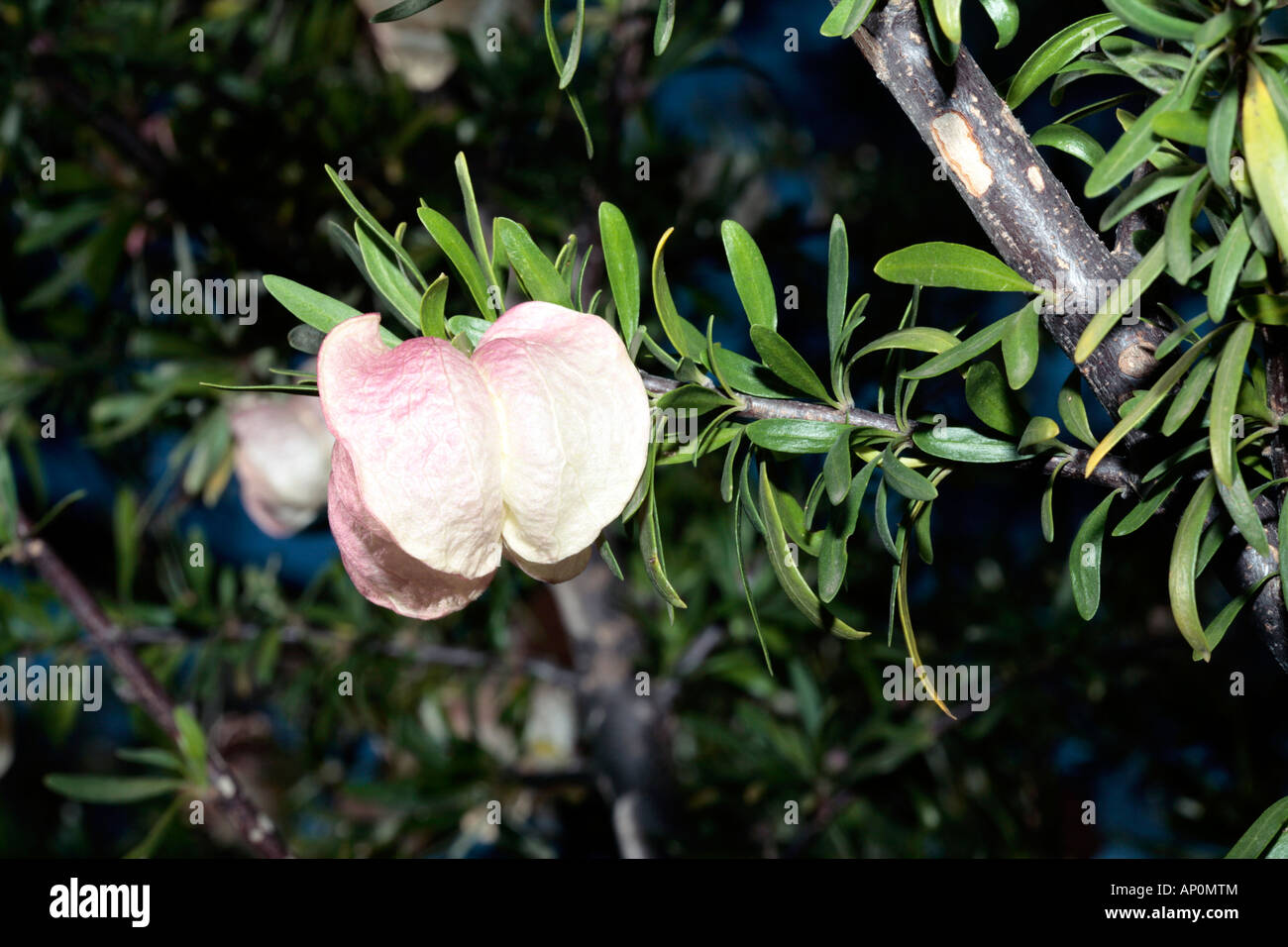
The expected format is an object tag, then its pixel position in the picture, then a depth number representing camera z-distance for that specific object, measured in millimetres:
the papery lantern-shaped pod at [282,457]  463
